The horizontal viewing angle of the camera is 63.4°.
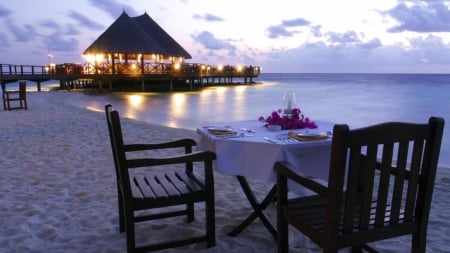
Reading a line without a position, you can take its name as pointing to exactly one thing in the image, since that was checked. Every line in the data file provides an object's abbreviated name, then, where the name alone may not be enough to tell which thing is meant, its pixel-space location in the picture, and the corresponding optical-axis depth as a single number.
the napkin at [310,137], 2.17
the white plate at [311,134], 2.20
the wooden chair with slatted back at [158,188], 2.06
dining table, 2.11
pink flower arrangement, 2.61
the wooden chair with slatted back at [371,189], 1.52
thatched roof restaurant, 27.53
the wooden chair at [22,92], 10.85
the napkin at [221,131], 2.40
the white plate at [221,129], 2.46
